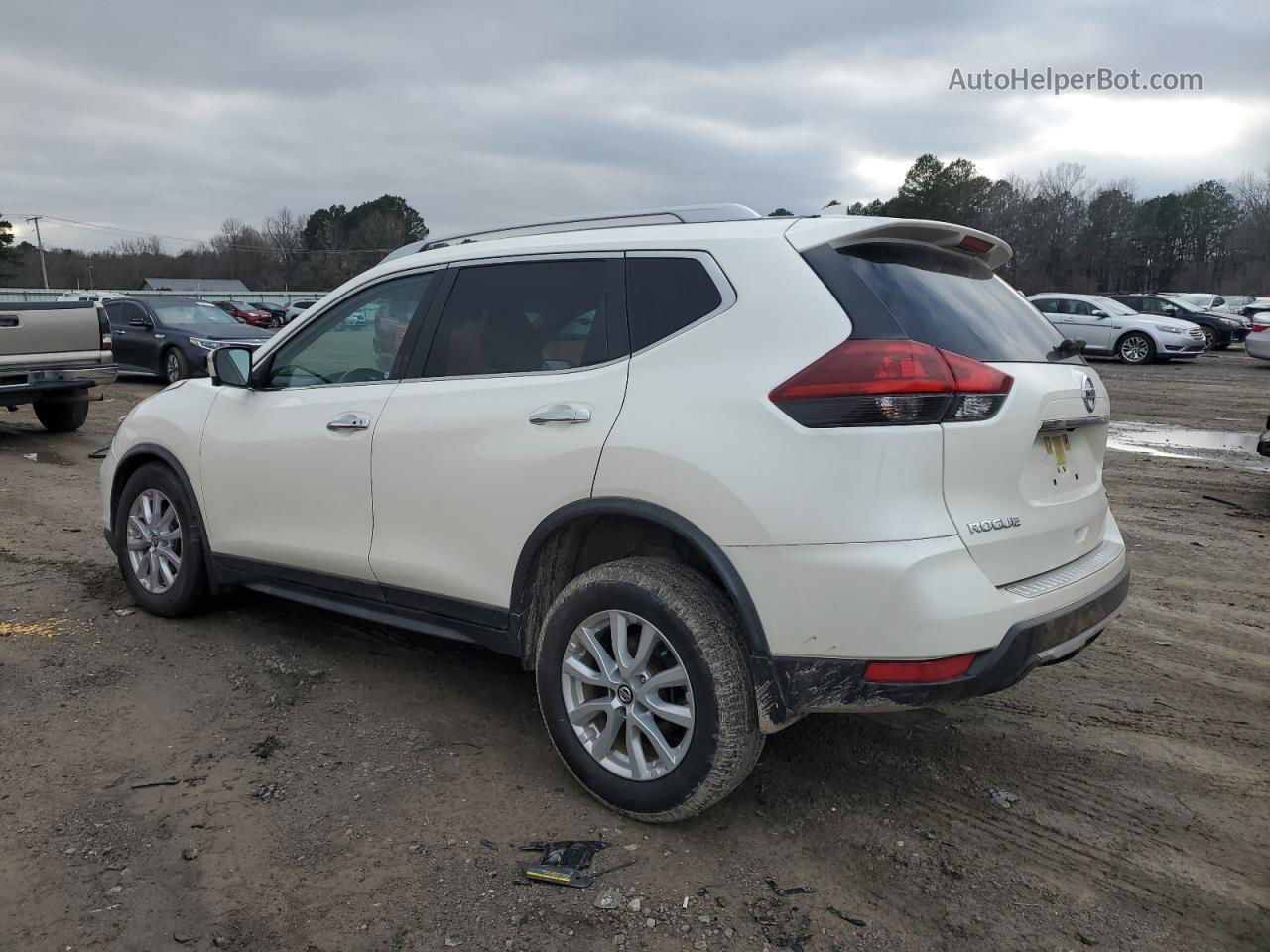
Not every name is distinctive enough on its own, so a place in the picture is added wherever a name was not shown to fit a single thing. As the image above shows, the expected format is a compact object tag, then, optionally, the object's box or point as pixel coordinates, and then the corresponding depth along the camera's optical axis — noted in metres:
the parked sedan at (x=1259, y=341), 18.89
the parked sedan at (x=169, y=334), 16.89
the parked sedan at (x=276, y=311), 34.31
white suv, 2.61
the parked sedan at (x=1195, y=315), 26.67
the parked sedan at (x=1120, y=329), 22.01
